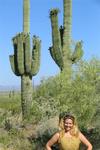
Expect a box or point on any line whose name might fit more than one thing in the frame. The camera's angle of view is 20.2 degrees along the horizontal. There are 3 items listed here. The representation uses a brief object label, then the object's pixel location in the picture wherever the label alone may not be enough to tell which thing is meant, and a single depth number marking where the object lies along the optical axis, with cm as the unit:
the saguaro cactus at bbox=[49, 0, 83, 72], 1158
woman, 416
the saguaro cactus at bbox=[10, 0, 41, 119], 1197
